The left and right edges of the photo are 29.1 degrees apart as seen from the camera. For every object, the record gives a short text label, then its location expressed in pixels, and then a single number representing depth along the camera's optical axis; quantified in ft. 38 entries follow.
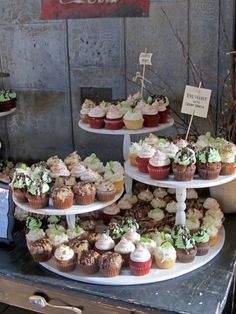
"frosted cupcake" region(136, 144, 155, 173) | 6.14
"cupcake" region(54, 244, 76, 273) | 5.85
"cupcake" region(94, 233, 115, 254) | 5.98
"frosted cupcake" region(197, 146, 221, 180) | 5.93
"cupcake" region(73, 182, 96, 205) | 6.07
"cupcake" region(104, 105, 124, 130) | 7.23
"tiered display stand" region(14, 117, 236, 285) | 5.75
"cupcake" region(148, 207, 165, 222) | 6.88
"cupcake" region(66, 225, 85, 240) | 6.29
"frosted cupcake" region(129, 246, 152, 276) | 5.70
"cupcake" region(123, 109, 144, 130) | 7.11
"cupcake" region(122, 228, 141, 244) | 6.03
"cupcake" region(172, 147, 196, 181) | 5.83
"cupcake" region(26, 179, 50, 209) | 5.97
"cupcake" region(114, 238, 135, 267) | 5.86
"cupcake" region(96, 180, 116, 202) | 6.22
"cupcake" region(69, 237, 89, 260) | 5.94
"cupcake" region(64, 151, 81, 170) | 6.99
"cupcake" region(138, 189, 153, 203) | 7.38
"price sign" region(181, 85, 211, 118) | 6.27
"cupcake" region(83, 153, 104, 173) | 6.86
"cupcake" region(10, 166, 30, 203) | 6.15
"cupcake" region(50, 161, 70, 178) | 6.44
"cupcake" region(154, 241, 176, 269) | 5.81
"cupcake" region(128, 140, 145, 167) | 6.39
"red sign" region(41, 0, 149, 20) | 8.29
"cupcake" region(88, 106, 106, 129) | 7.37
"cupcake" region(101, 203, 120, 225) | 7.06
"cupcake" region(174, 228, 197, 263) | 5.95
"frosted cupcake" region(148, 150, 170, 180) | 5.93
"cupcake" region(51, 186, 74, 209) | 5.93
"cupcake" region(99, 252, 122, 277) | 5.70
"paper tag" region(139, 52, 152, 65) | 7.43
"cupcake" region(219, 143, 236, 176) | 6.10
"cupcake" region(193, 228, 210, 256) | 6.11
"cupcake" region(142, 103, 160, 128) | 7.20
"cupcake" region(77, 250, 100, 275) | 5.78
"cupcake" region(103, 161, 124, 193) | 6.56
